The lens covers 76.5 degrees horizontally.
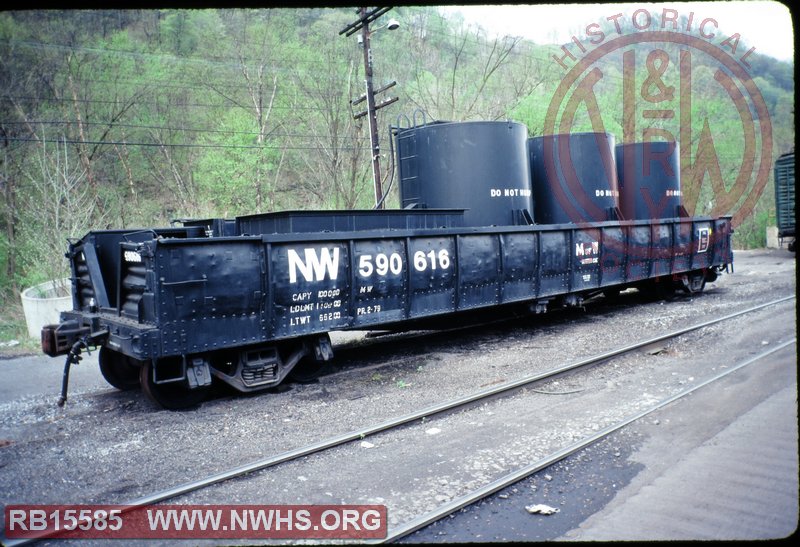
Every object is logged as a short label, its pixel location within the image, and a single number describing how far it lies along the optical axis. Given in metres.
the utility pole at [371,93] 17.64
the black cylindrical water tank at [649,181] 14.20
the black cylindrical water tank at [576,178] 11.84
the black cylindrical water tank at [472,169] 9.93
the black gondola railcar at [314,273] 6.25
